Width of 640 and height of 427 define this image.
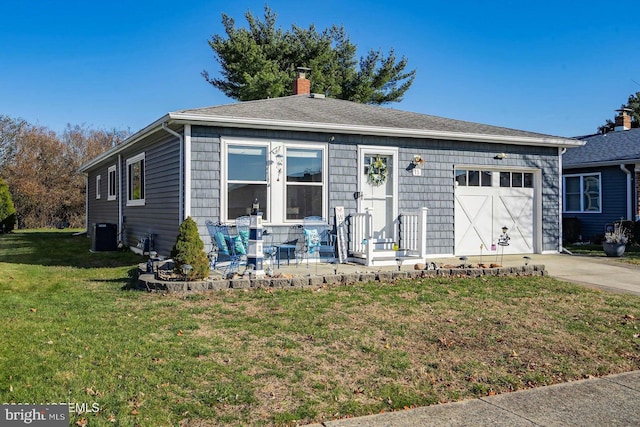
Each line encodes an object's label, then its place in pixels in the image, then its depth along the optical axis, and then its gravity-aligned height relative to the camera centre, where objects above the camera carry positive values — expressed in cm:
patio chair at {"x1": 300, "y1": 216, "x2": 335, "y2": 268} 1026 -38
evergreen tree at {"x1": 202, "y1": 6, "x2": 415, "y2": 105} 2494 +822
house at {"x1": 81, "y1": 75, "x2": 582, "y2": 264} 987 +102
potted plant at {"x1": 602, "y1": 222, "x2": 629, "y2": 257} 1270 -56
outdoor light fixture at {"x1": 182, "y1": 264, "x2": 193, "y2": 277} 734 -71
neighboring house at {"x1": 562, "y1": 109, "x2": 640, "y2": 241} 1648 +127
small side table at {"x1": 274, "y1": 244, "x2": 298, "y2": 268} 950 -59
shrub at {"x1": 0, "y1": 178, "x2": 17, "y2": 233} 2312 +37
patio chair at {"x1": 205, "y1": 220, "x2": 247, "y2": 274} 884 -52
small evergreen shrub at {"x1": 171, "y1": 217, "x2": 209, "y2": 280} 745 -49
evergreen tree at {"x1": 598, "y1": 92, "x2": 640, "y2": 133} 4022 +987
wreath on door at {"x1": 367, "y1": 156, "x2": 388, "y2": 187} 1127 +108
